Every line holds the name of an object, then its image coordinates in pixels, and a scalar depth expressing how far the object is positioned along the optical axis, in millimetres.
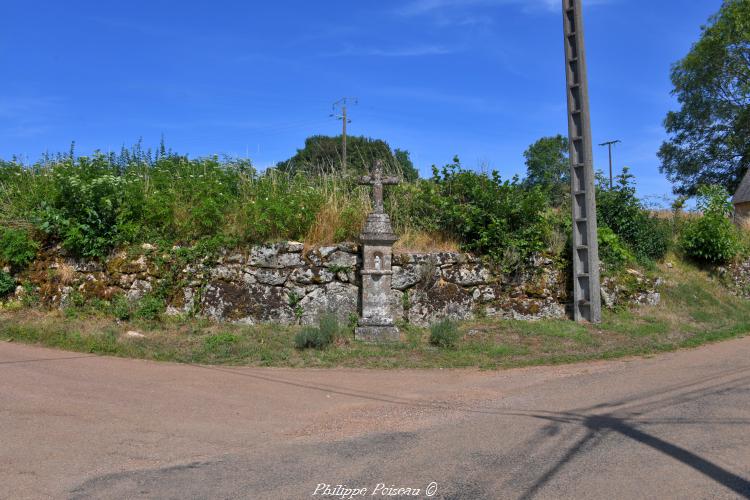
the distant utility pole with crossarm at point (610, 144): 51062
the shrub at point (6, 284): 11375
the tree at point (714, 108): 31438
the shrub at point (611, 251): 12680
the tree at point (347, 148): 39022
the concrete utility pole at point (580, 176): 11461
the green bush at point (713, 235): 15688
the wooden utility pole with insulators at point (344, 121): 32834
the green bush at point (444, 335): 9688
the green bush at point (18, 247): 11234
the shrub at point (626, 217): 14312
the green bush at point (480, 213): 11719
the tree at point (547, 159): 44531
